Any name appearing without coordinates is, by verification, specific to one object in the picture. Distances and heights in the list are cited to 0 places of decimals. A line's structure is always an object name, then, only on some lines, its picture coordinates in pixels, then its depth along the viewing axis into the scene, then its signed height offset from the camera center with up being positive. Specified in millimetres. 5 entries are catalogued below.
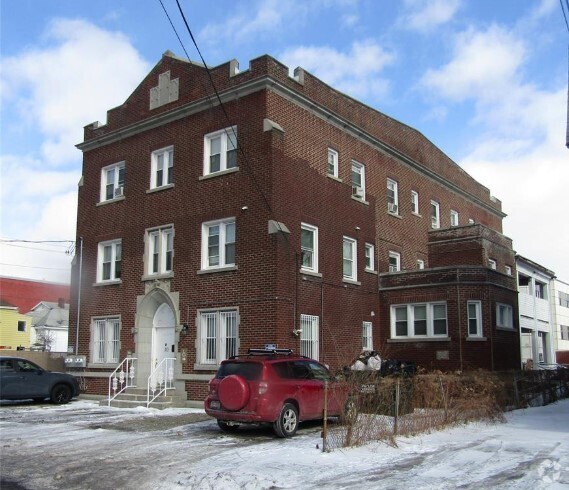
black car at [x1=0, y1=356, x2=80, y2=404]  19516 -1023
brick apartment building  20031 +3872
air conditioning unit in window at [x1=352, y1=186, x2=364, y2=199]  24078 +5999
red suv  12414 -849
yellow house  59375 +2134
